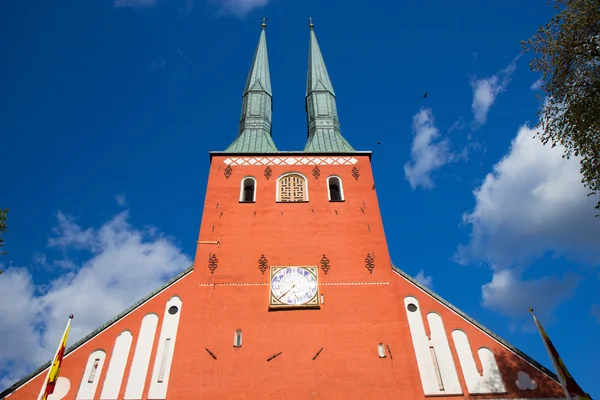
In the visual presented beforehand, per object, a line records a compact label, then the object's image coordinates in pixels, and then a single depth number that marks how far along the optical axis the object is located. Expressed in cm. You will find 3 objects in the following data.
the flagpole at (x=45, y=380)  1181
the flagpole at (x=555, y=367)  1144
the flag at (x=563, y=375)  1143
